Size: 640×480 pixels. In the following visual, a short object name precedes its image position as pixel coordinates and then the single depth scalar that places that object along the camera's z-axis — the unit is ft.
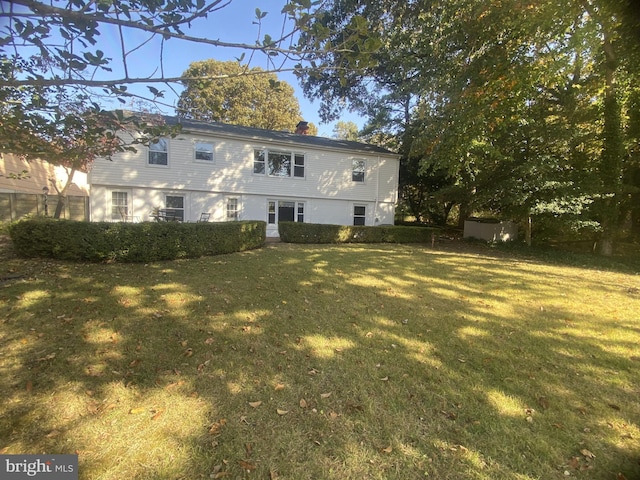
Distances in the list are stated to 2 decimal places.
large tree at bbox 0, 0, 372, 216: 8.05
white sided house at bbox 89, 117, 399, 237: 44.55
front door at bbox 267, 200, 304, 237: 52.75
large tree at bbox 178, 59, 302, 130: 91.91
